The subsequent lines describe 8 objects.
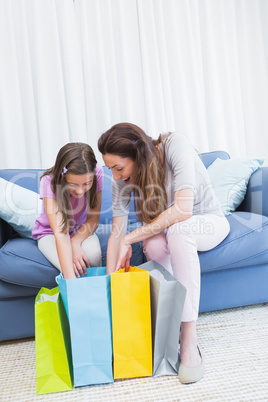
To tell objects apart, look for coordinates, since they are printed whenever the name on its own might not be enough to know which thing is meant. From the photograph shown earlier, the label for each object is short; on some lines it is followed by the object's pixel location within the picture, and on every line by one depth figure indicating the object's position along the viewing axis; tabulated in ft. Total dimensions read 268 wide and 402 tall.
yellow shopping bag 3.29
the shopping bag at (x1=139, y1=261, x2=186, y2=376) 3.23
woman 3.54
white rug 3.11
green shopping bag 3.30
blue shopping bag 3.25
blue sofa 4.24
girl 4.13
